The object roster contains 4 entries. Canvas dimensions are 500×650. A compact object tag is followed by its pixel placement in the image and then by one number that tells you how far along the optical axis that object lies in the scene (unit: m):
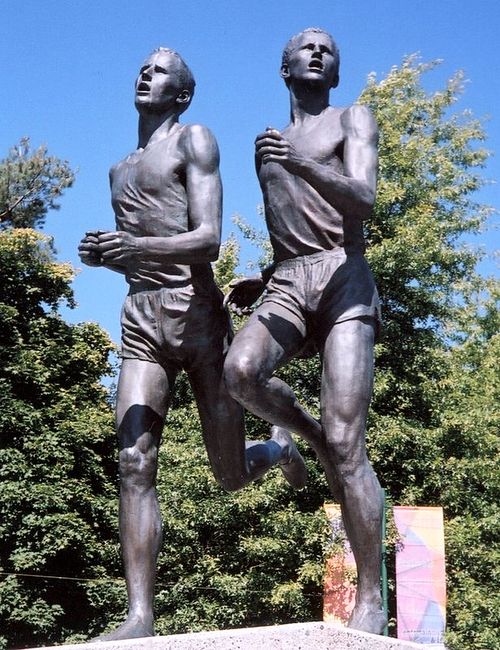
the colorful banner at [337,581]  21.33
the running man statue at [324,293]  4.92
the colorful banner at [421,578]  20.95
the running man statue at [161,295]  5.06
